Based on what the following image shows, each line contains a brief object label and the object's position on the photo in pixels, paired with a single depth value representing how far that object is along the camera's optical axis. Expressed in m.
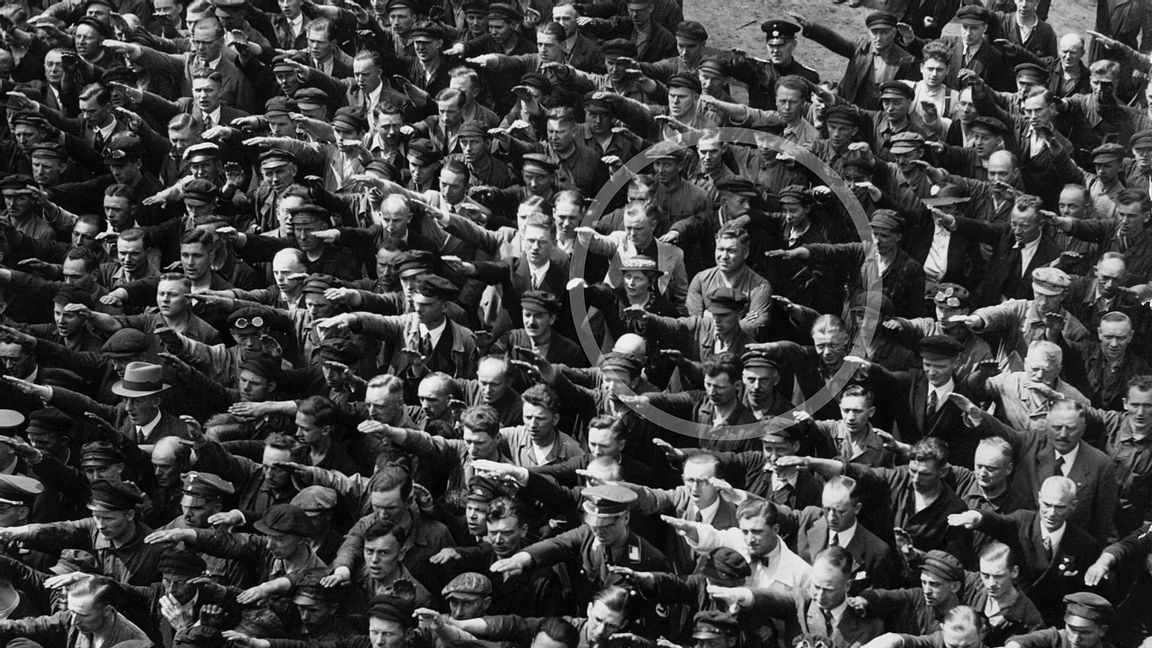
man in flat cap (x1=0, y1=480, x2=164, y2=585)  15.91
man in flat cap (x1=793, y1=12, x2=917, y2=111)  21.14
